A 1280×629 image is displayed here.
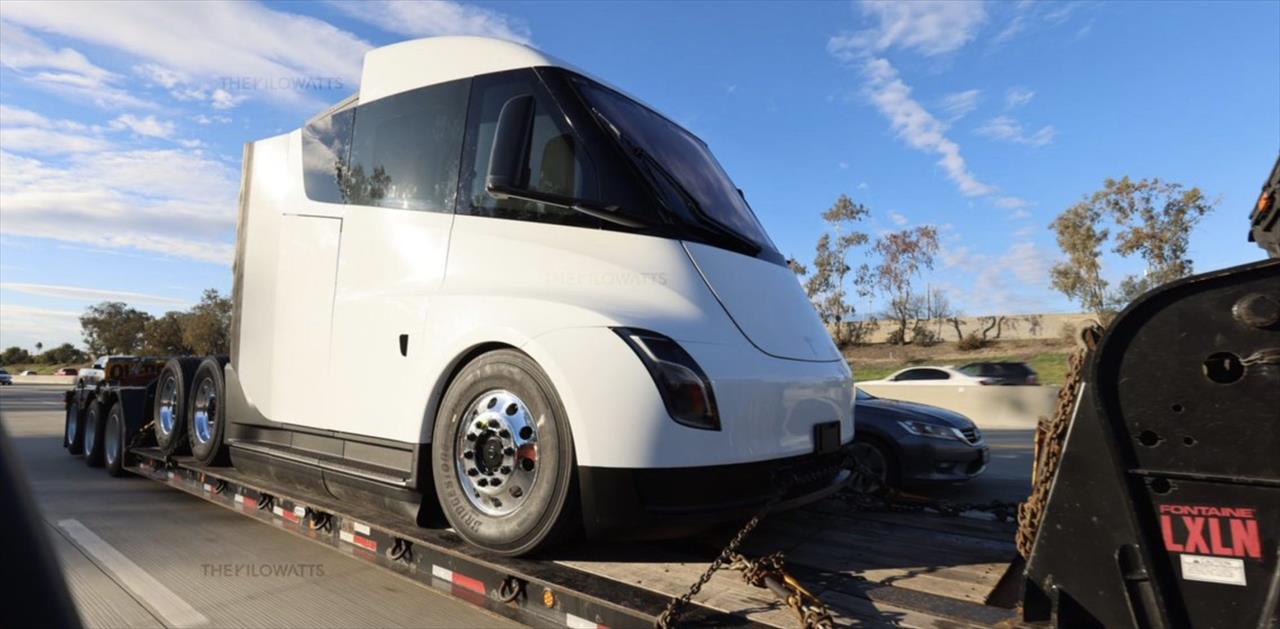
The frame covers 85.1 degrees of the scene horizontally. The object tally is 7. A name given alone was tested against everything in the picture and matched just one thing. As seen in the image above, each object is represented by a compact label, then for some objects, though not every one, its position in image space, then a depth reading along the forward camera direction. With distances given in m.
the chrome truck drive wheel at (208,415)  5.15
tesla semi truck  2.70
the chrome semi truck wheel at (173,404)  5.78
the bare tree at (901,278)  39.59
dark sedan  5.56
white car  16.31
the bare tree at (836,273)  38.28
